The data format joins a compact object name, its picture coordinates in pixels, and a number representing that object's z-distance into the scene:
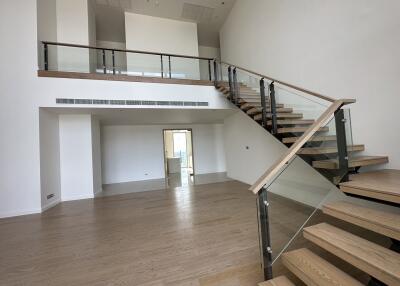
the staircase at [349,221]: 1.56
